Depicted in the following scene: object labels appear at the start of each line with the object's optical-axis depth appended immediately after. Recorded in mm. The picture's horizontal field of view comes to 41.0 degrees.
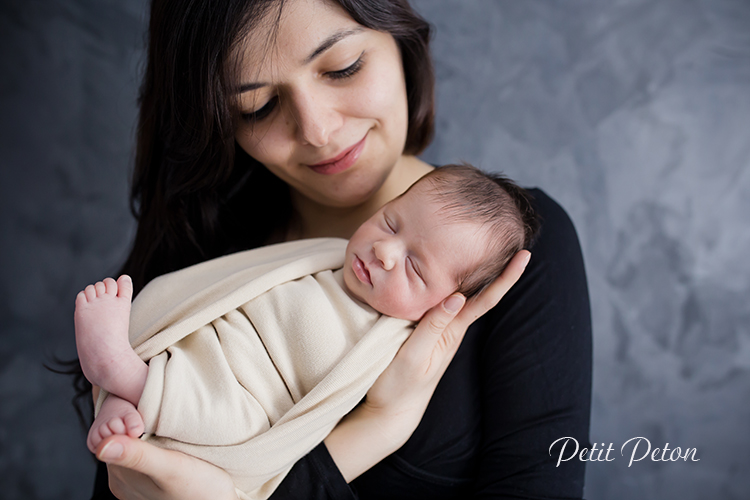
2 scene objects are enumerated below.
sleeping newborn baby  624
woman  665
